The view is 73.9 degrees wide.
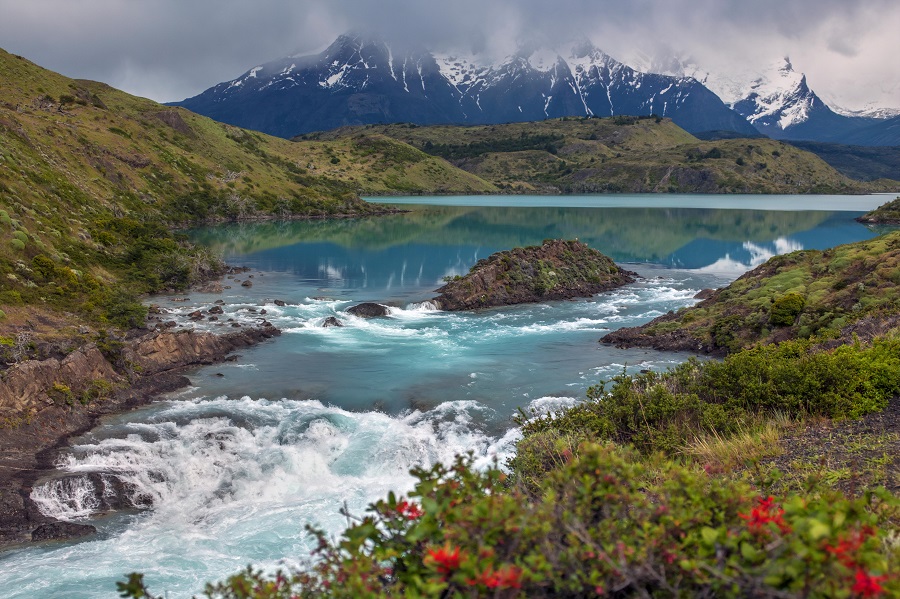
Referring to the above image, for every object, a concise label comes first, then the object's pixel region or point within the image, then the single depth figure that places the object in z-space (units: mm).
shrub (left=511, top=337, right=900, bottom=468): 14316
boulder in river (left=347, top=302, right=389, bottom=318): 41344
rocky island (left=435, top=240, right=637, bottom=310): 45000
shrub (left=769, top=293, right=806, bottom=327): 29391
